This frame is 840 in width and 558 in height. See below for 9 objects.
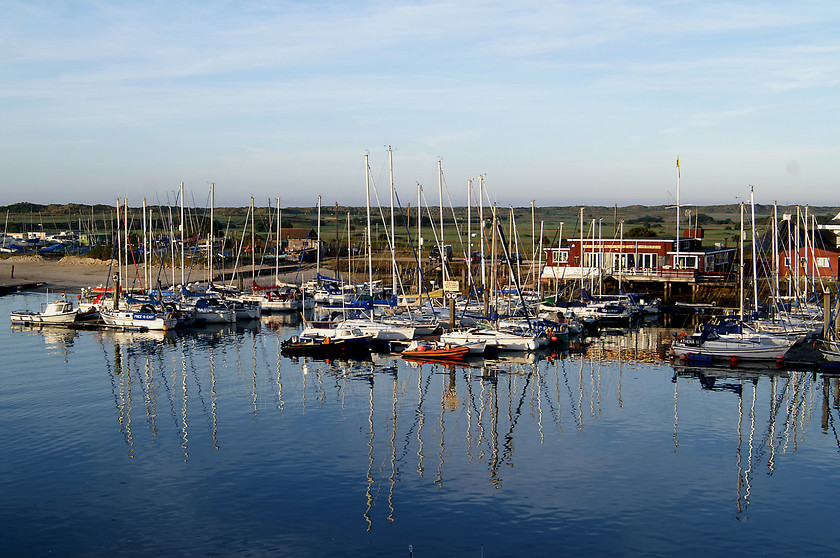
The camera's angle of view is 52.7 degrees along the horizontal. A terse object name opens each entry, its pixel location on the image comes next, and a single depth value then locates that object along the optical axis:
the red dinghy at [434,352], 51.25
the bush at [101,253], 120.10
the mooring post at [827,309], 51.16
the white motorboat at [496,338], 53.19
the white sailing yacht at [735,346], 49.45
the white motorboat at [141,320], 65.69
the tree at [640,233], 114.24
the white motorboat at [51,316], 68.25
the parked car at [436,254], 106.72
